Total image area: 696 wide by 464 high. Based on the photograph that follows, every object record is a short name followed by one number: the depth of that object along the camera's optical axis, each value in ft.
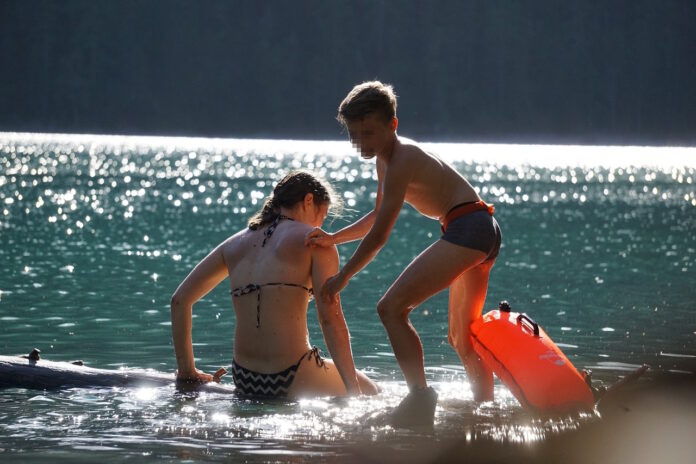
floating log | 50.37
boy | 45.50
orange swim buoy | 46.50
